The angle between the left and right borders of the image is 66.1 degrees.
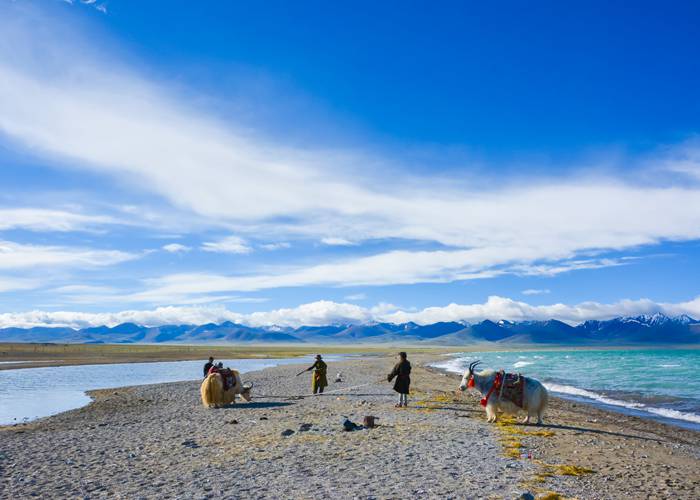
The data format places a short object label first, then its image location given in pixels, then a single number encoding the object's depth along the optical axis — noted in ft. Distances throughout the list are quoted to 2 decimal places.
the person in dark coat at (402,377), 63.77
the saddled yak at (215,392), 65.92
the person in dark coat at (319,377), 80.28
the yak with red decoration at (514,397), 52.24
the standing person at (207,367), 72.41
